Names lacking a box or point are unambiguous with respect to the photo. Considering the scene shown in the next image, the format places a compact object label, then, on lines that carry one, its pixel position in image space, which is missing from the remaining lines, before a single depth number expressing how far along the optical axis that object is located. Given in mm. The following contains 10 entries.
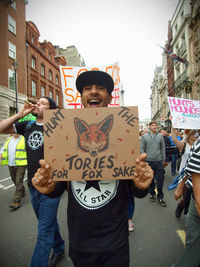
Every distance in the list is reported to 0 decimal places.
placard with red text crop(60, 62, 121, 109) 3211
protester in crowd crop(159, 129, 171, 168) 6953
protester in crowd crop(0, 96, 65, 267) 1805
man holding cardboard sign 1085
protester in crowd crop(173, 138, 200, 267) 782
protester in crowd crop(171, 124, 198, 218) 3188
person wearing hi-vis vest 4151
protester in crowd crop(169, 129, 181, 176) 7074
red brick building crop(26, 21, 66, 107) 21188
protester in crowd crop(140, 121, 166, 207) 4072
